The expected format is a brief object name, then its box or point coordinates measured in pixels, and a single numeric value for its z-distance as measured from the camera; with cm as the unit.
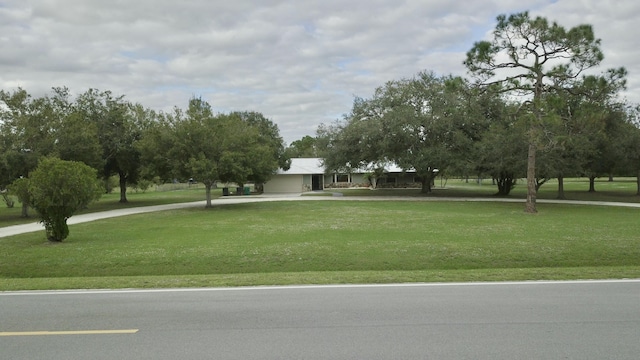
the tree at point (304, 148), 9062
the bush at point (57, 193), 1611
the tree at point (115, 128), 3619
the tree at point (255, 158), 3222
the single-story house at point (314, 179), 5775
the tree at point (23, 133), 2605
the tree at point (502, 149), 3259
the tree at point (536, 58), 2400
